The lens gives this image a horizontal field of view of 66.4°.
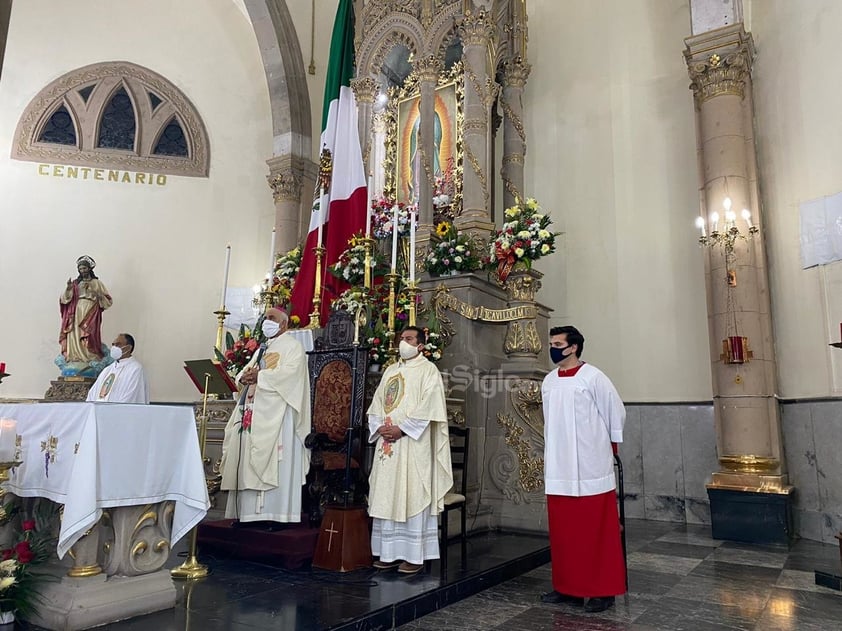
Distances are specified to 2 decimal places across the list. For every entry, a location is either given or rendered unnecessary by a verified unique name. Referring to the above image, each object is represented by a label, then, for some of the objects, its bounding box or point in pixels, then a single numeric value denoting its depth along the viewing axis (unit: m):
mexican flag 7.40
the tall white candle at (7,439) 3.31
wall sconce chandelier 6.71
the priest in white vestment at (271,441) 4.70
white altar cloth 3.21
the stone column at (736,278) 6.59
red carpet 4.48
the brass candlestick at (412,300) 5.42
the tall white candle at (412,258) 5.30
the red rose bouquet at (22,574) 3.15
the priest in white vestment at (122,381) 6.16
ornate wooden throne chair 4.86
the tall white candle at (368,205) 6.45
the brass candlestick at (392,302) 5.51
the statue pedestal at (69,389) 8.90
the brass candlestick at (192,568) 4.14
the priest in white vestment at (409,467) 4.42
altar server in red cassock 3.95
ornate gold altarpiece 6.18
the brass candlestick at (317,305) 6.14
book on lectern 4.82
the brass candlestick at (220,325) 6.03
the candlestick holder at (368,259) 5.89
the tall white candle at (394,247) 5.37
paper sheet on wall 6.50
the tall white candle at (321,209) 6.52
